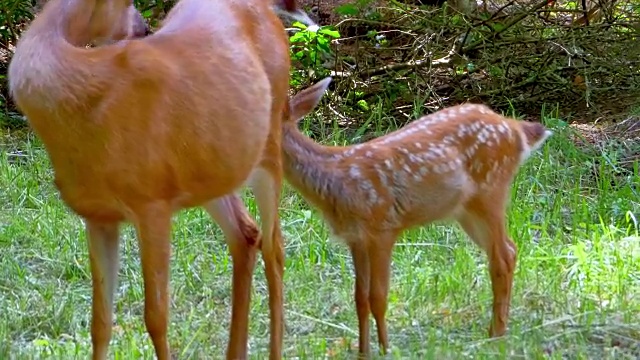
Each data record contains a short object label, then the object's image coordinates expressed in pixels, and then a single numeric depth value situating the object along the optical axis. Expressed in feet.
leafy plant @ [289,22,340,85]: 54.95
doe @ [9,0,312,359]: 20.77
